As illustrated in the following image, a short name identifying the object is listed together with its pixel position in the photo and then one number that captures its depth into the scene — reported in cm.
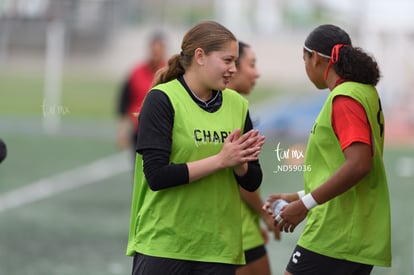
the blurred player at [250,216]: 1291
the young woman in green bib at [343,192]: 1030
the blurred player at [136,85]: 2342
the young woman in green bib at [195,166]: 982
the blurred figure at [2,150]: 997
